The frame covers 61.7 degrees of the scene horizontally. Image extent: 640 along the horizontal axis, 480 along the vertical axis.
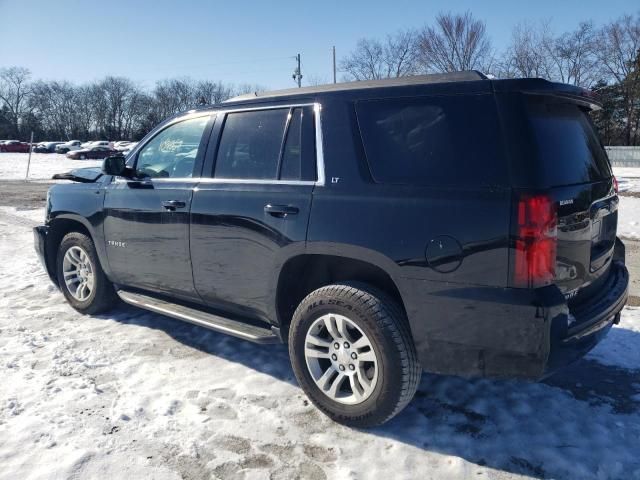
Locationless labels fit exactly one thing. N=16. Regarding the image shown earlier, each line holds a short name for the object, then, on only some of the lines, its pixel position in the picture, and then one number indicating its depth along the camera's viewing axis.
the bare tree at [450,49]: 35.94
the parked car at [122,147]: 54.91
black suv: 2.60
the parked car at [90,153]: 45.03
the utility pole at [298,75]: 41.78
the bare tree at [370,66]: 45.47
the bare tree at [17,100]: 91.25
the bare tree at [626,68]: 41.56
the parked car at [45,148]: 58.47
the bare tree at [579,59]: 39.03
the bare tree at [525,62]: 35.28
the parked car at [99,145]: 52.77
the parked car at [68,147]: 56.17
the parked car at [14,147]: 55.78
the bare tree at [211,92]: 87.04
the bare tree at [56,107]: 90.88
